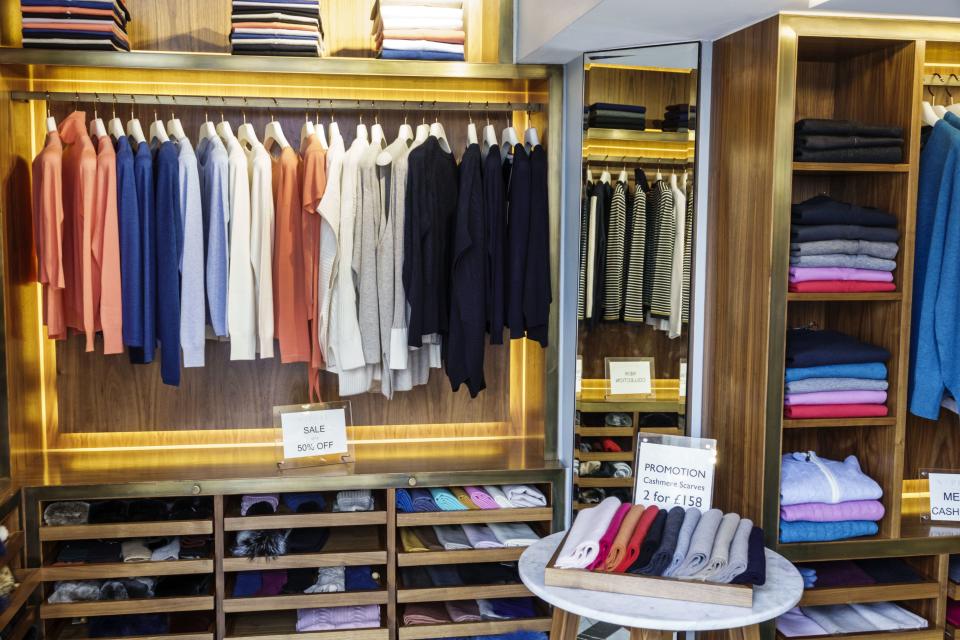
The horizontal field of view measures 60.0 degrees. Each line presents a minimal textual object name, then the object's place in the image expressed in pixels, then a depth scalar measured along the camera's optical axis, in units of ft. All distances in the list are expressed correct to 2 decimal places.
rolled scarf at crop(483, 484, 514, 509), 9.99
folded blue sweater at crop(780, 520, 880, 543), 8.38
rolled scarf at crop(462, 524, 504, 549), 9.86
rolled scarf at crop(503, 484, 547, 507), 10.04
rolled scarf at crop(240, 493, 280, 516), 9.56
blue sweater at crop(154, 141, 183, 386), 9.44
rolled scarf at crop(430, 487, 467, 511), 9.82
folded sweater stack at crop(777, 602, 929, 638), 8.53
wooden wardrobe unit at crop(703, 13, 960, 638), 8.04
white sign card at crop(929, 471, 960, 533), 9.01
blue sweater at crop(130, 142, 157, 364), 9.41
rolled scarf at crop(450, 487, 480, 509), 9.93
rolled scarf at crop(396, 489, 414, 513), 9.75
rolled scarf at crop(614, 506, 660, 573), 6.78
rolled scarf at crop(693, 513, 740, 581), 6.63
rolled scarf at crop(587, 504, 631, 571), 6.83
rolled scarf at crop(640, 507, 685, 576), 6.73
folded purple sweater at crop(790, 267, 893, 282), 8.32
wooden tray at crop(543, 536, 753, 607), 6.42
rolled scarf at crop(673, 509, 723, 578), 6.69
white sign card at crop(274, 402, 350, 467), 9.89
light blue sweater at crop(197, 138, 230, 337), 9.61
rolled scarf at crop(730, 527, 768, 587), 6.55
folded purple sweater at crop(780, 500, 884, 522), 8.37
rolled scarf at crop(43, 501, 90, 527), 9.27
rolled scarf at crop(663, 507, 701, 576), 6.79
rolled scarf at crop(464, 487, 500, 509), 9.92
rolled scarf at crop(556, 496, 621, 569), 6.83
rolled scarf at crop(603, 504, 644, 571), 6.78
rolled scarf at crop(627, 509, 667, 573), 6.79
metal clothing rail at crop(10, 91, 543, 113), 9.82
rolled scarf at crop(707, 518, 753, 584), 6.59
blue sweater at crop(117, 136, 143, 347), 9.35
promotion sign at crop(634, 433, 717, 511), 8.43
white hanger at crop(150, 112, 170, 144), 9.79
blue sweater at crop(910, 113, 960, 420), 8.52
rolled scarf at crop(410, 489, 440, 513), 9.80
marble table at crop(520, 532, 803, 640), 6.15
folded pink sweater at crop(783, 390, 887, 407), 8.45
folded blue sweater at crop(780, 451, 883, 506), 8.39
